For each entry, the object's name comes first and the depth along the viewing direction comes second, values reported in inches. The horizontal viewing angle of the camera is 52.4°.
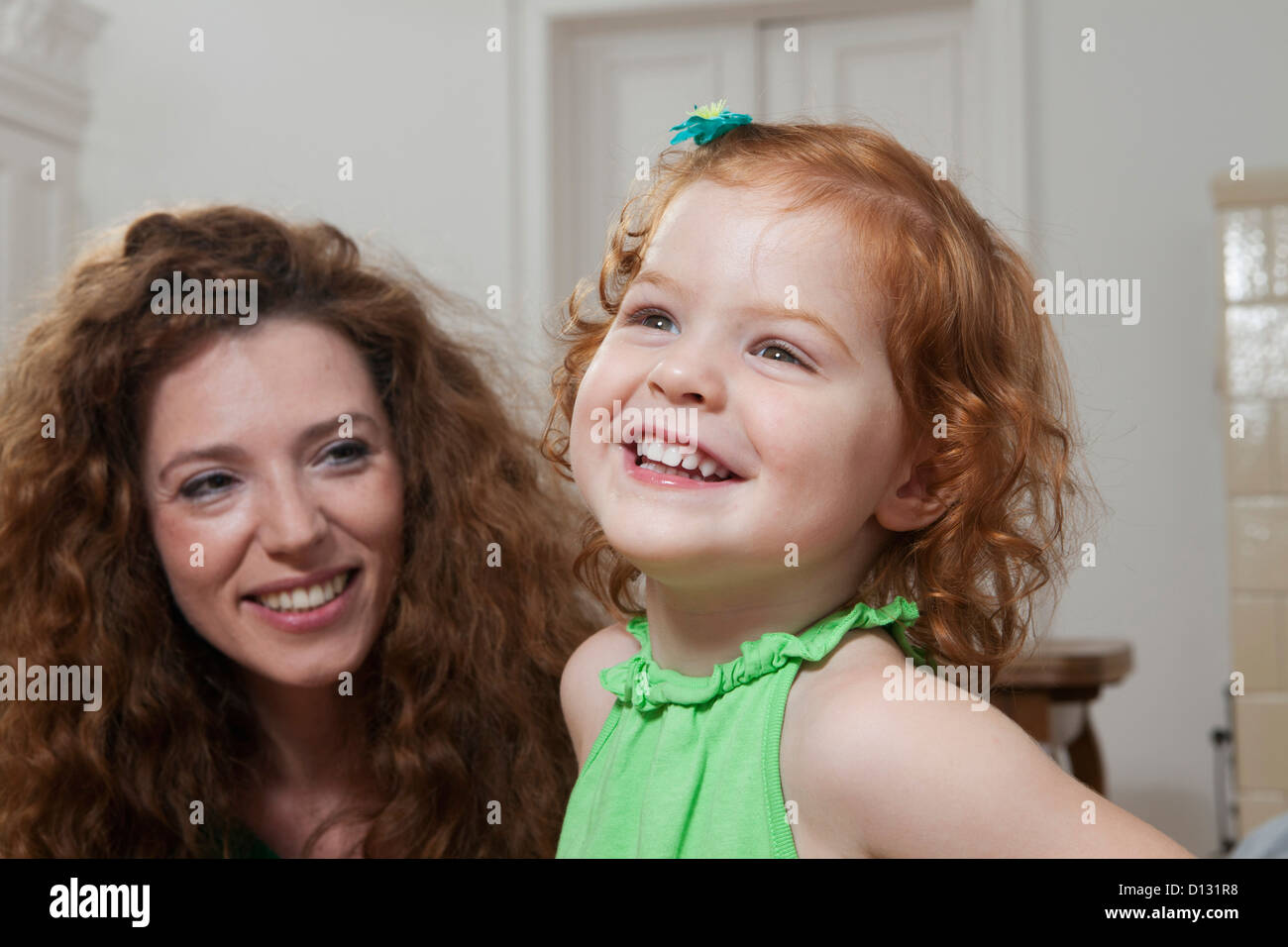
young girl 28.5
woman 46.4
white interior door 124.2
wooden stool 89.4
